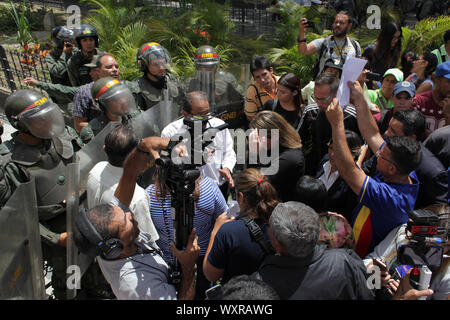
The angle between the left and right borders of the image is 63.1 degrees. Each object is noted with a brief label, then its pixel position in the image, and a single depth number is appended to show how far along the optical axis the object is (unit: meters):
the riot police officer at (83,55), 5.69
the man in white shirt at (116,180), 2.91
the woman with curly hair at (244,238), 2.43
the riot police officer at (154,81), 4.84
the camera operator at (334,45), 5.38
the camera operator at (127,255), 2.24
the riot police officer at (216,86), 5.07
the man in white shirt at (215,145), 3.80
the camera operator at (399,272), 2.21
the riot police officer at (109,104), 3.86
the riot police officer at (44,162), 2.98
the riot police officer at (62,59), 6.32
